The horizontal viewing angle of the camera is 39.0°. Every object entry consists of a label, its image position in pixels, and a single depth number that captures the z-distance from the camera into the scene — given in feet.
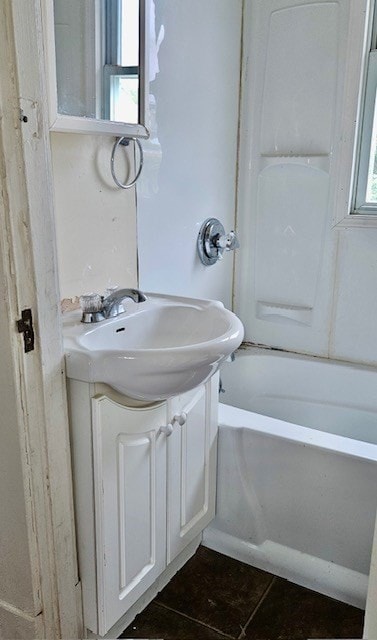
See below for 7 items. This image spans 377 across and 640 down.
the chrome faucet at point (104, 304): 4.70
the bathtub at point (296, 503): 5.15
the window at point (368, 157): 6.98
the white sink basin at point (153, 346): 3.89
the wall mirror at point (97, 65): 4.25
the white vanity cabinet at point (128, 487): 4.13
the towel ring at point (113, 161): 5.19
